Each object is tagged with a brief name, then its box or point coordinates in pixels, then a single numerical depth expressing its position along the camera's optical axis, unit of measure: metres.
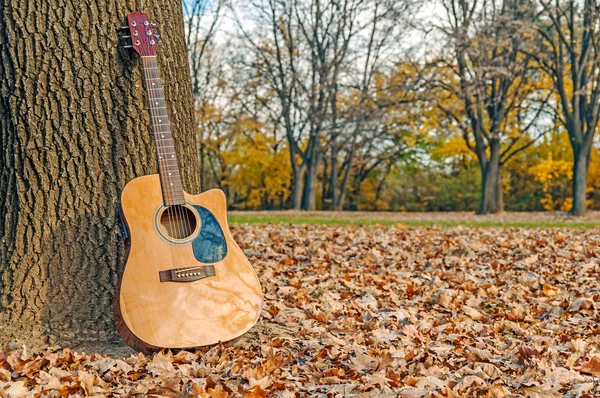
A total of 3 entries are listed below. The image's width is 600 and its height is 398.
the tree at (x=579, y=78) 16.08
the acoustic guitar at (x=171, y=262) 3.46
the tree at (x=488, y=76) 17.08
